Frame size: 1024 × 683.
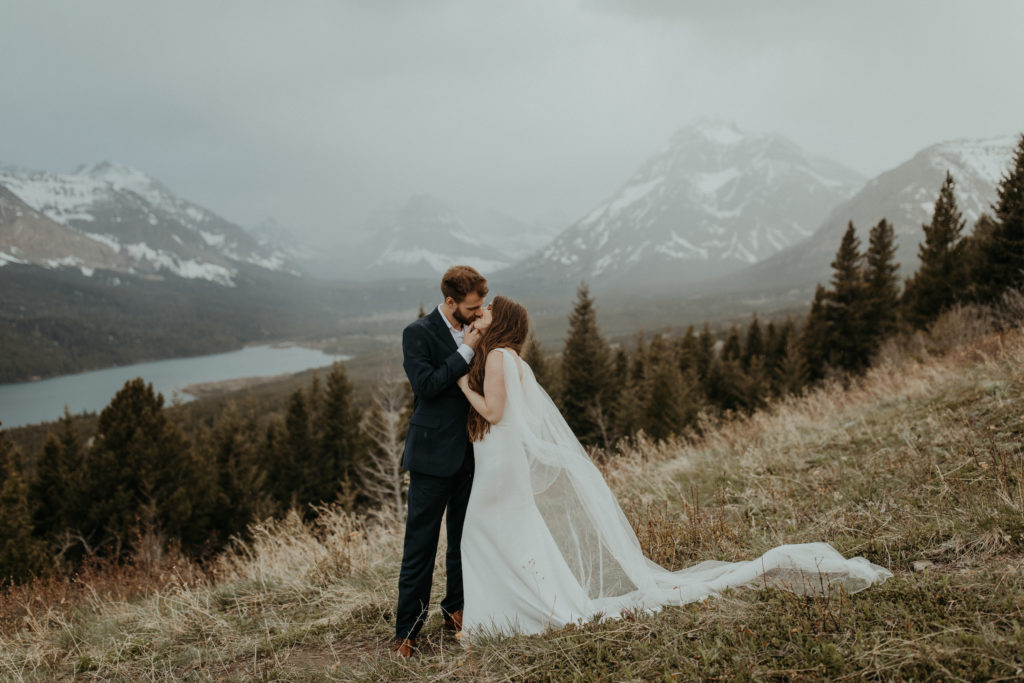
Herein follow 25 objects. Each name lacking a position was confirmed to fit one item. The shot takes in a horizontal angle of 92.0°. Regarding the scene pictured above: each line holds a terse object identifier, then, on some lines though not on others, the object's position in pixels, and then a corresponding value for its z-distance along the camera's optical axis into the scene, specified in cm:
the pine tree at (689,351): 3950
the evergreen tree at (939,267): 2759
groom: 375
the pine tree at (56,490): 2322
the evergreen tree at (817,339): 3441
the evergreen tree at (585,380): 3162
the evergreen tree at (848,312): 3303
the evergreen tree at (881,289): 3288
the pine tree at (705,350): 4000
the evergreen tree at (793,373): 3067
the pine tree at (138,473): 2309
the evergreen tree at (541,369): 2964
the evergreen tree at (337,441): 3428
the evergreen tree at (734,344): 4518
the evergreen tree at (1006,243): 2100
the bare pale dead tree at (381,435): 2410
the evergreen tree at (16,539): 1551
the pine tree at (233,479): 2905
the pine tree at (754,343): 4556
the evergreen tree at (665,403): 2506
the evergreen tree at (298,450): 3444
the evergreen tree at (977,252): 2283
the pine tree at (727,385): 3205
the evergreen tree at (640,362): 3994
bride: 356
